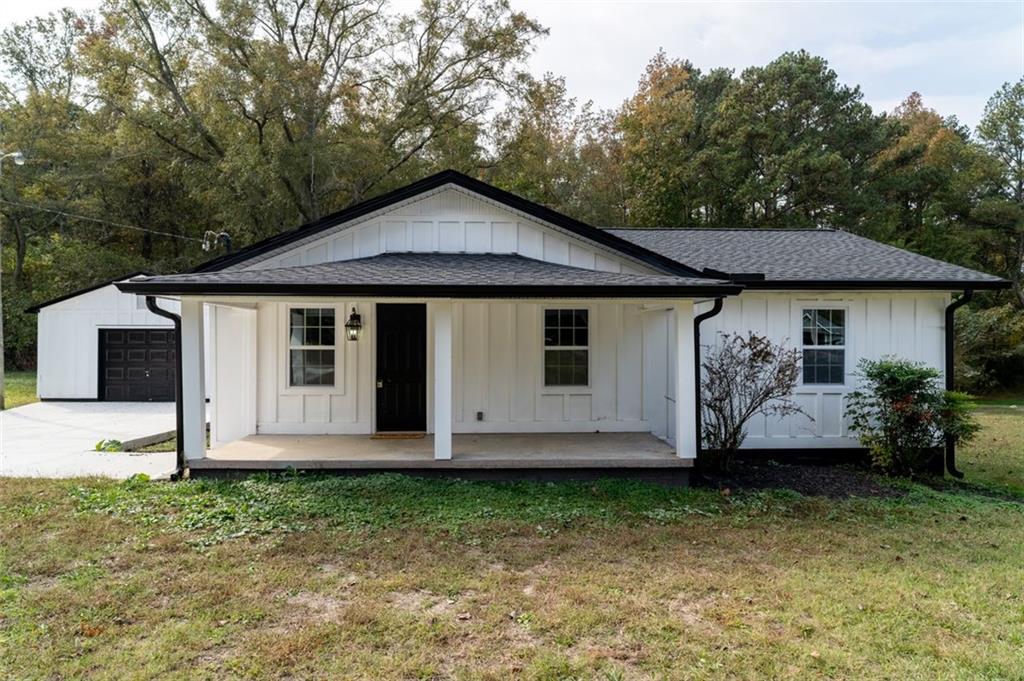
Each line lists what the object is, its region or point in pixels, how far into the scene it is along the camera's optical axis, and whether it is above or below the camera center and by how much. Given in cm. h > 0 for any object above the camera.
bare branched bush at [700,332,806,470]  765 -57
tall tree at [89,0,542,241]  1828 +894
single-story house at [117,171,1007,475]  786 +12
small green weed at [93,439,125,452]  900 -157
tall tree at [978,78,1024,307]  2281 +687
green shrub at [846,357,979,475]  741 -93
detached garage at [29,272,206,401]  1530 -9
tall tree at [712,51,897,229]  2323 +847
